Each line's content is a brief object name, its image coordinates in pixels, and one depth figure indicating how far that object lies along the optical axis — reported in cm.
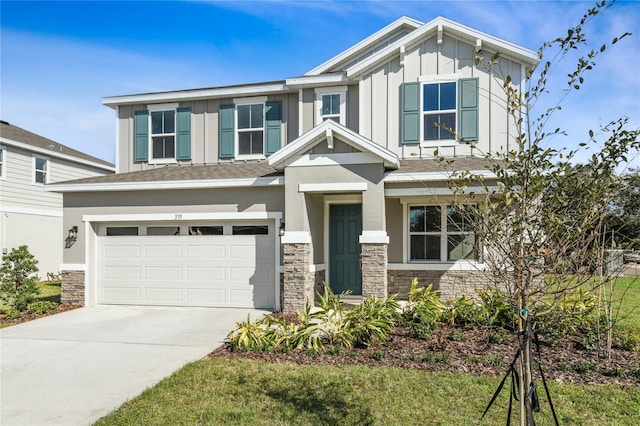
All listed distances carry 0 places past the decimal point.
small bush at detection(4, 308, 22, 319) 988
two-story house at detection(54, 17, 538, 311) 985
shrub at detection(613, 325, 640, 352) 670
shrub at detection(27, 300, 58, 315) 1023
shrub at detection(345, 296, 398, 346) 701
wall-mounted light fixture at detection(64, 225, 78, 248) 1137
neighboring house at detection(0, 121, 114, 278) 1678
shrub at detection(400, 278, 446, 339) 742
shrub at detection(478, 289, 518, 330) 783
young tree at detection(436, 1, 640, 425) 295
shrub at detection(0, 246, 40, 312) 1033
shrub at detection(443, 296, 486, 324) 796
